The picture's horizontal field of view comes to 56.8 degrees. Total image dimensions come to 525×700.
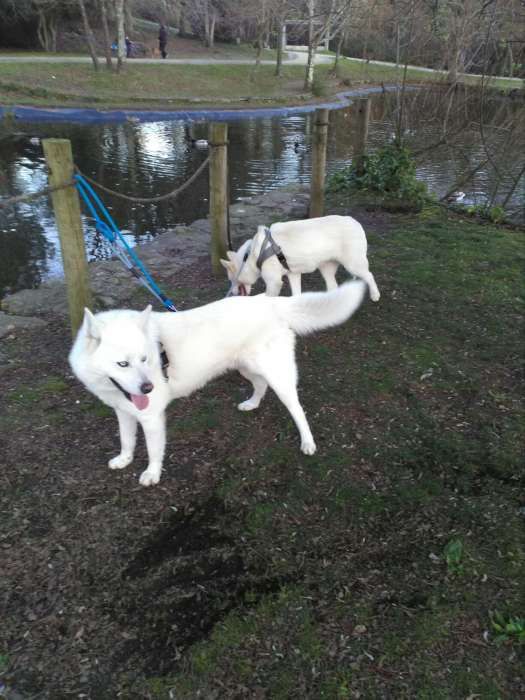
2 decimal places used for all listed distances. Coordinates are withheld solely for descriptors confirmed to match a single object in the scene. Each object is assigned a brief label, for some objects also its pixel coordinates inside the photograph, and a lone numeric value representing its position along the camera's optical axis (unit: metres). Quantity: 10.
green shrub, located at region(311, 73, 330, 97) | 29.12
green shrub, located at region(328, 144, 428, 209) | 9.66
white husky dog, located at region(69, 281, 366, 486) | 2.56
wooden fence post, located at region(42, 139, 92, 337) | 3.50
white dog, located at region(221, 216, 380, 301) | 4.93
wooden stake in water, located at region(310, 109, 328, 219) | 7.62
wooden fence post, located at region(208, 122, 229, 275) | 5.43
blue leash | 3.65
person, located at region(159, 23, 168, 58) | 33.28
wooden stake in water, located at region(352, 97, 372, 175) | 10.44
